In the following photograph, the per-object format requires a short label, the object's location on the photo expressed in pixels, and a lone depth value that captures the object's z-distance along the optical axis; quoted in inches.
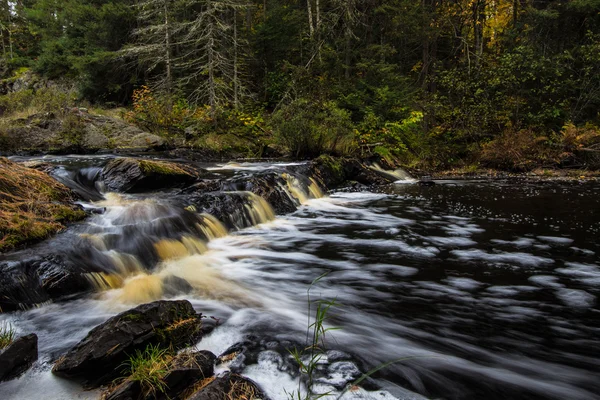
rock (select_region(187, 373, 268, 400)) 83.3
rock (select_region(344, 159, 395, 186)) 502.9
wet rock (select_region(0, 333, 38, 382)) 96.6
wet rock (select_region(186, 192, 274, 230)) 273.9
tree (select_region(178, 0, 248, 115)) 628.4
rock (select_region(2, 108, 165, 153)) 520.8
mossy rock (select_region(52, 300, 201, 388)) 96.9
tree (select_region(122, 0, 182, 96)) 693.9
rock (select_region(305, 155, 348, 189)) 456.8
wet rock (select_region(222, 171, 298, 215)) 337.7
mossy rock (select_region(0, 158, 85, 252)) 172.6
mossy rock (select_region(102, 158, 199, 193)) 312.5
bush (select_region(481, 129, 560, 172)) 568.7
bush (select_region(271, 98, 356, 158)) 533.0
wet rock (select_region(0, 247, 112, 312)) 137.9
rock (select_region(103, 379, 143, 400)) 86.0
